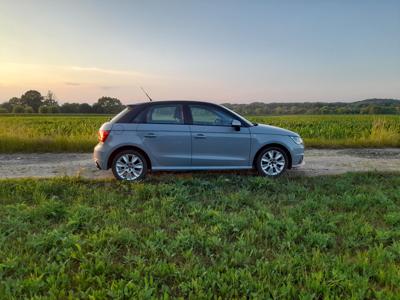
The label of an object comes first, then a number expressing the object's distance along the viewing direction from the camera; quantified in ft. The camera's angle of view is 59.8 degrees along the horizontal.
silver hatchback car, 22.82
